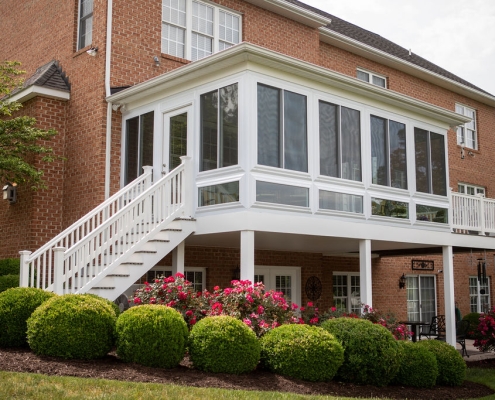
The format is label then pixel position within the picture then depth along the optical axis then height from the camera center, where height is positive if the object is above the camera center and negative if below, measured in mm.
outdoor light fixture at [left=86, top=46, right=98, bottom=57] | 14852 +5302
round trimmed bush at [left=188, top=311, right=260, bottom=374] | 8812 -932
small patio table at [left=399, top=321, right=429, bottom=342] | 16653 -1298
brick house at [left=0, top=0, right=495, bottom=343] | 11930 +2667
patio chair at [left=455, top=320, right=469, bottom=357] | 16014 -1286
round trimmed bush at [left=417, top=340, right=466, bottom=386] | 10609 -1417
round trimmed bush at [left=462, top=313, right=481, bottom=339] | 19086 -1205
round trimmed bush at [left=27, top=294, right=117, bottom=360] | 8758 -677
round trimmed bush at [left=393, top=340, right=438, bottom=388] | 10031 -1404
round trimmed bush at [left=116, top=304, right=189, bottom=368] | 8695 -793
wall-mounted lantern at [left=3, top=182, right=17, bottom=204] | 15188 +2061
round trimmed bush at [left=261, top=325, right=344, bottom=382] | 8977 -1056
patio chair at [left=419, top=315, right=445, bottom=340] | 16859 -1315
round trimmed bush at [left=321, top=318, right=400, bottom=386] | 9430 -1135
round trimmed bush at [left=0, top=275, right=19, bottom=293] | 11684 -38
